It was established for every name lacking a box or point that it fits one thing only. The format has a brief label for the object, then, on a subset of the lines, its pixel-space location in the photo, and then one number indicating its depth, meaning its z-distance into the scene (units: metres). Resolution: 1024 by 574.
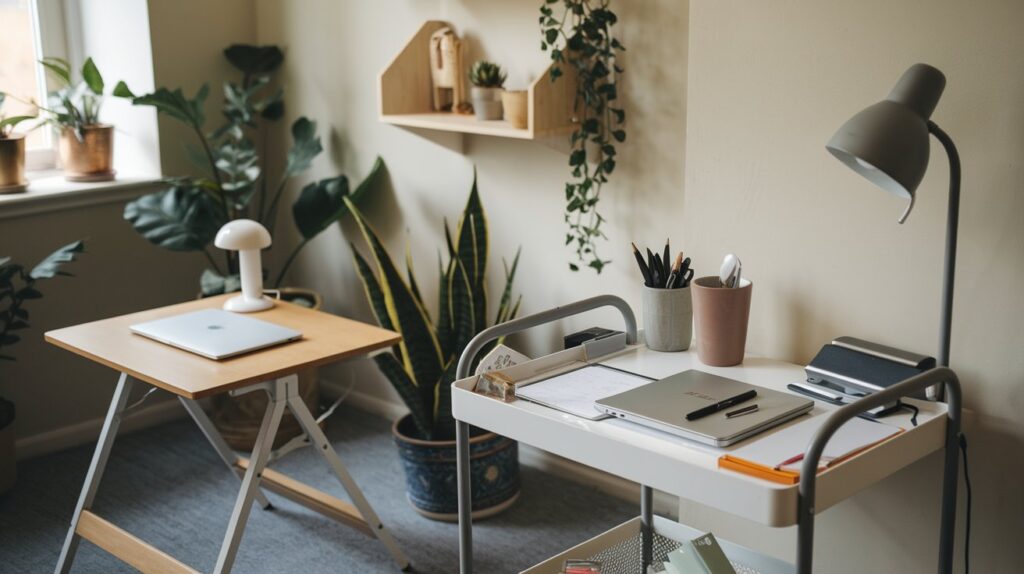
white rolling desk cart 1.50
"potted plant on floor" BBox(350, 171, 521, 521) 2.99
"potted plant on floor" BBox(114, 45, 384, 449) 3.39
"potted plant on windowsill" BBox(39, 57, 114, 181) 3.56
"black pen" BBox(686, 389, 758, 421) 1.74
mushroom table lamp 2.66
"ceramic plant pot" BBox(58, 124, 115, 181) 3.57
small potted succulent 2.90
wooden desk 2.29
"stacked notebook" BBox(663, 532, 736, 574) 1.91
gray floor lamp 1.57
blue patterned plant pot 2.97
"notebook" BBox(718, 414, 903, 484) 1.54
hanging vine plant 2.68
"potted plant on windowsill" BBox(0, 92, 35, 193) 3.38
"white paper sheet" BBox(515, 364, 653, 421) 1.85
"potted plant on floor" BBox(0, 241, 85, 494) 2.98
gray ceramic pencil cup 2.14
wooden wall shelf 2.71
